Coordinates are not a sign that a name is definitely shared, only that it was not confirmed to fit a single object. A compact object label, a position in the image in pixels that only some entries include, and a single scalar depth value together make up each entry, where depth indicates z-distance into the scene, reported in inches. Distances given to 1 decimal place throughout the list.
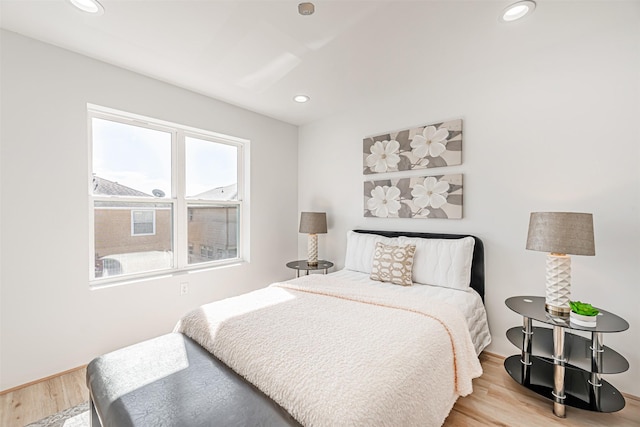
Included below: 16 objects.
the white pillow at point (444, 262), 93.2
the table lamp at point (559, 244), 65.1
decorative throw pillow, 98.0
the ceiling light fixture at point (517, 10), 65.1
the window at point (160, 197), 96.6
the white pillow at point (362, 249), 114.0
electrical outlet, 111.0
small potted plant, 63.2
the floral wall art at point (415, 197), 102.1
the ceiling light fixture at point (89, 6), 65.3
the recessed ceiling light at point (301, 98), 116.2
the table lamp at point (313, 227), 129.3
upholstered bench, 41.0
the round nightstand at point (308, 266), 126.0
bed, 41.8
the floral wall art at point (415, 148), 101.7
